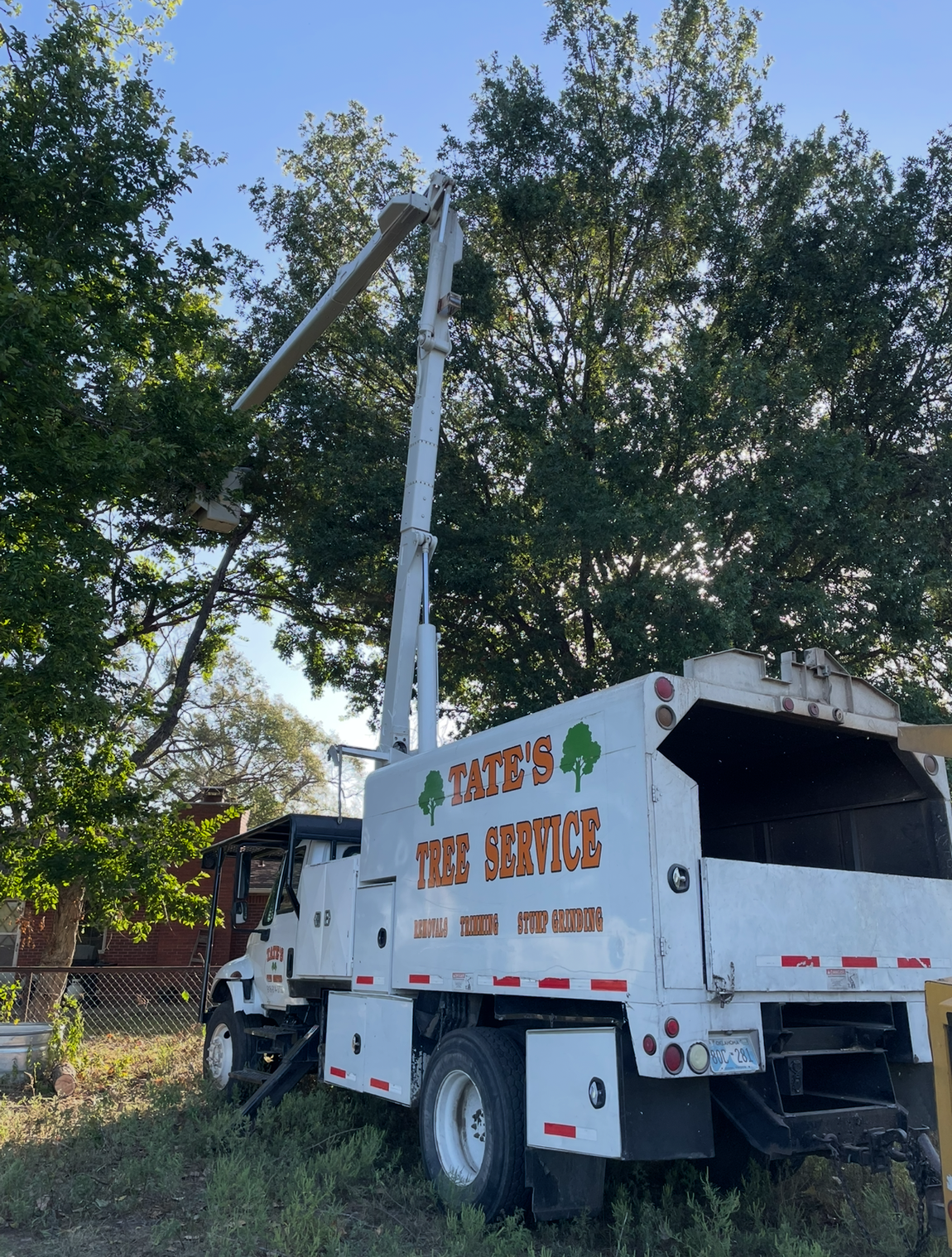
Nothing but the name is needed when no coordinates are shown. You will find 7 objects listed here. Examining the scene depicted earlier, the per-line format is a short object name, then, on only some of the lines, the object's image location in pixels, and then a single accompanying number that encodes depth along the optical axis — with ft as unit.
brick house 75.20
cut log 34.06
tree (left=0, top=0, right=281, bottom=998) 35.32
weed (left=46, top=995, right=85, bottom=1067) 36.14
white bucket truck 15.90
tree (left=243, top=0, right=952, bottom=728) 42.01
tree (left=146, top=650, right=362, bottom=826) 113.19
